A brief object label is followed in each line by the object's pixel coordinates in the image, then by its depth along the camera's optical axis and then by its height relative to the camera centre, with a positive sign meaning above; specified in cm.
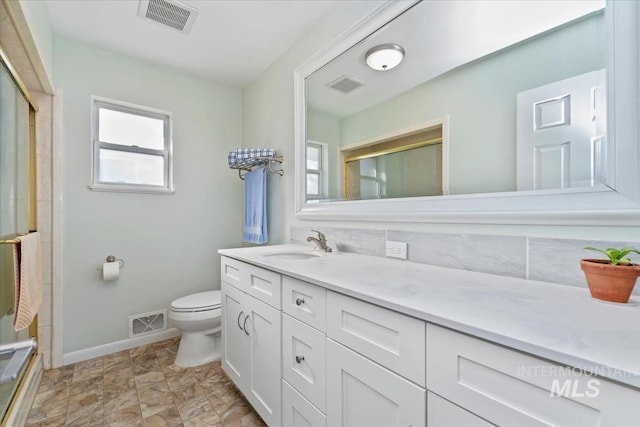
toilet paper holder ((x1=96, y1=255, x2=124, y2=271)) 213 -37
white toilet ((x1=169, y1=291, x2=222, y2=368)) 193 -82
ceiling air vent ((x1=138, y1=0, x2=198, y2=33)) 171 +128
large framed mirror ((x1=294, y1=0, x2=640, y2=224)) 82 +38
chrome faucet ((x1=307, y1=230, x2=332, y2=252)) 172 -19
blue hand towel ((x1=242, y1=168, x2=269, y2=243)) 233 +4
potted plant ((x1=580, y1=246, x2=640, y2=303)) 69 -16
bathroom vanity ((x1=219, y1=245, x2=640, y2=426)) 48 -32
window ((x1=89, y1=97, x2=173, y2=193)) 216 +53
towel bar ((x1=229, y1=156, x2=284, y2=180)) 222 +41
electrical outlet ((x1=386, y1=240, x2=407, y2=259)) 135 -19
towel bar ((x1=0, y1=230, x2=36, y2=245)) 130 -14
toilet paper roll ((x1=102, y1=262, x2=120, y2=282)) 206 -44
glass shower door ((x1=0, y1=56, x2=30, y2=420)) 136 +11
